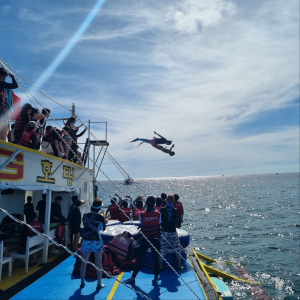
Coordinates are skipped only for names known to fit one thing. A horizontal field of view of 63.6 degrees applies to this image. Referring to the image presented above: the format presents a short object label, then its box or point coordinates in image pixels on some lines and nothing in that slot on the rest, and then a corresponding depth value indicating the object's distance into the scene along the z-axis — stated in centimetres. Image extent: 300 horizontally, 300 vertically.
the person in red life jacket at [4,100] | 629
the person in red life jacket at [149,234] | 650
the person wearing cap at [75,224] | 883
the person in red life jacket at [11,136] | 827
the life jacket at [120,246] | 788
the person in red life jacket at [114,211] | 1311
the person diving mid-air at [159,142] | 1312
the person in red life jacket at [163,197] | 1125
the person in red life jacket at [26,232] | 741
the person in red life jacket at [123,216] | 1255
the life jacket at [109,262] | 726
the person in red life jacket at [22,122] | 737
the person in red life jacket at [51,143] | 948
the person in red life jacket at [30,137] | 717
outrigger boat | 594
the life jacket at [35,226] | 758
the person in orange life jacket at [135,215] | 1321
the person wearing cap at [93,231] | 606
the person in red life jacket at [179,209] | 1158
